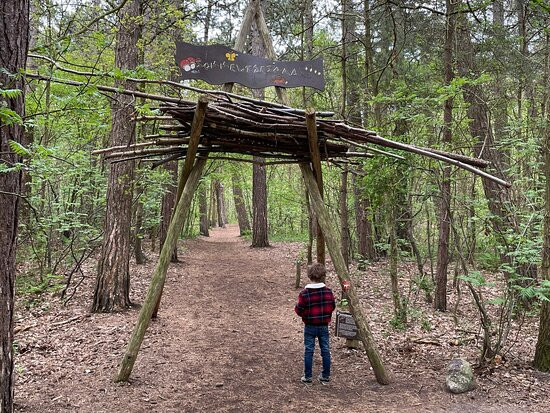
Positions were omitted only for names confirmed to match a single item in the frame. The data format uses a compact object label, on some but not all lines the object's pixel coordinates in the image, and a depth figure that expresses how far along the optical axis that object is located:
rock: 4.49
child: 4.80
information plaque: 5.44
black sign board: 5.73
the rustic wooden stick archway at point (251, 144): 4.71
